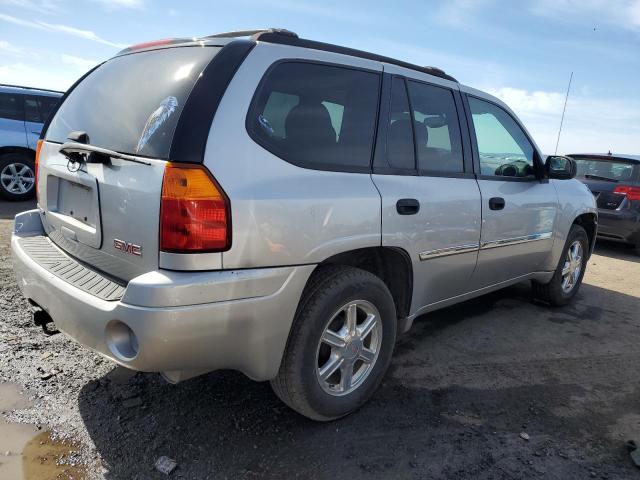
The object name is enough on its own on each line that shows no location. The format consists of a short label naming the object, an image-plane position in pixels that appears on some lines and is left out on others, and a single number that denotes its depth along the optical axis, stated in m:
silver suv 1.93
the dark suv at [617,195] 7.28
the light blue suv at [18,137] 8.05
